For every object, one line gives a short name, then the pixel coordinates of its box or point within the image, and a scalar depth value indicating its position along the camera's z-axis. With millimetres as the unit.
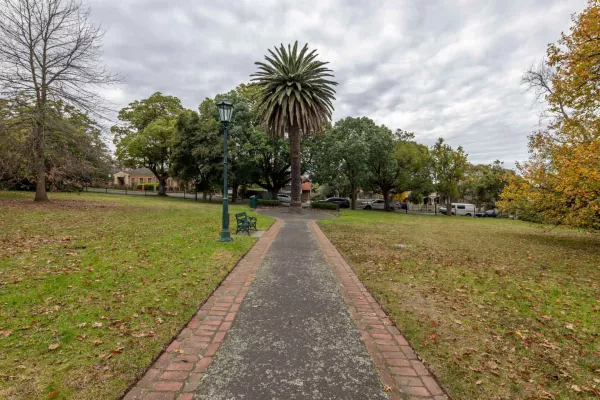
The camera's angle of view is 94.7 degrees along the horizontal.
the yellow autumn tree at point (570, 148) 9797
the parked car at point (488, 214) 41719
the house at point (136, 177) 70125
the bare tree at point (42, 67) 14602
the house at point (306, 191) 60969
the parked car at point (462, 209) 41375
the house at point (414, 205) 50825
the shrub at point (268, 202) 30500
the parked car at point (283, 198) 37519
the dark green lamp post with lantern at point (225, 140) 9289
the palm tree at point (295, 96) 21484
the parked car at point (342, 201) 39262
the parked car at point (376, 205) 40412
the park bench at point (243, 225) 11597
